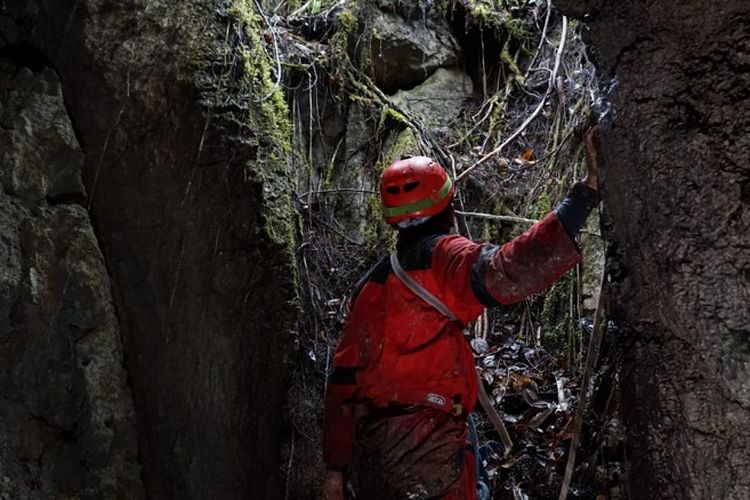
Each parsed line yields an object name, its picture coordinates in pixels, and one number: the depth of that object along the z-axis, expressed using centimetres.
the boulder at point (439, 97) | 538
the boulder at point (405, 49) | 532
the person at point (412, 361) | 246
